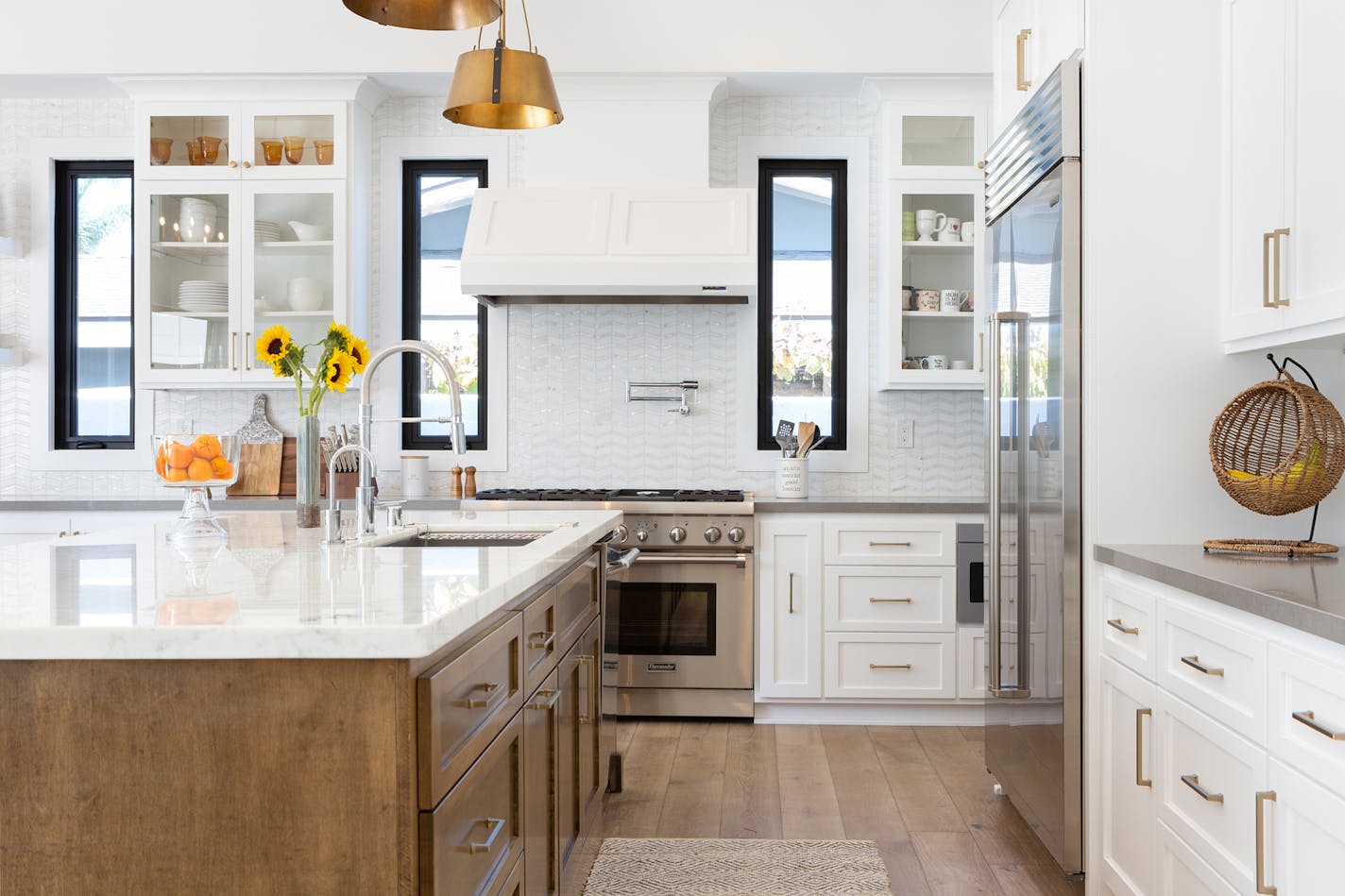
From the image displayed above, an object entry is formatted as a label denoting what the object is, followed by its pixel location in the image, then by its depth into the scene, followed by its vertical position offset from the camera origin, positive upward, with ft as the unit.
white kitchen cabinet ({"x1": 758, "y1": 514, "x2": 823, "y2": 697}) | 13.12 -2.02
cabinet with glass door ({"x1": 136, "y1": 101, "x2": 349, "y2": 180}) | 13.83 +3.92
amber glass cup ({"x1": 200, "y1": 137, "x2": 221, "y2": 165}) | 13.88 +3.80
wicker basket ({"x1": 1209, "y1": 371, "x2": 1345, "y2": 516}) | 7.13 -0.04
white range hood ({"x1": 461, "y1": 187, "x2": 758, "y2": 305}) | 13.06 +2.46
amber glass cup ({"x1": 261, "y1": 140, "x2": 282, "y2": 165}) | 13.87 +3.77
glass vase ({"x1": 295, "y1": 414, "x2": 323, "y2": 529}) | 7.45 -0.29
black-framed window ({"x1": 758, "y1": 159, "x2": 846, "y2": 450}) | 14.96 +2.00
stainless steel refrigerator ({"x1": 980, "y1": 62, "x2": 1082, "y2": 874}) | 8.23 -0.22
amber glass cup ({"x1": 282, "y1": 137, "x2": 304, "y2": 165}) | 13.88 +3.80
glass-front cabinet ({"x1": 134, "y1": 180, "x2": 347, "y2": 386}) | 13.82 +2.21
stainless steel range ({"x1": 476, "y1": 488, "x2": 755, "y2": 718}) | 13.01 -2.09
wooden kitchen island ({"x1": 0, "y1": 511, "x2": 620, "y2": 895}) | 3.76 -1.16
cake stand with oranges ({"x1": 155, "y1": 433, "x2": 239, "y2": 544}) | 6.72 -0.20
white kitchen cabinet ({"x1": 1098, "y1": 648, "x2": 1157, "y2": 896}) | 7.14 -2.43
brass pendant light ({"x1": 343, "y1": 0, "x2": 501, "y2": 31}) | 6.38 +2.60
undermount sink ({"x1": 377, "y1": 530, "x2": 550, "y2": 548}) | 8.16 -0.78
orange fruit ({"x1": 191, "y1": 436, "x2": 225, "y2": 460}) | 6.73 -0.07
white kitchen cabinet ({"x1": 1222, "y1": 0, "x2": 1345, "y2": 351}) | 6.86 +1.87
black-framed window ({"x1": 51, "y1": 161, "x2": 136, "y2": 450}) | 15.14 +1.85
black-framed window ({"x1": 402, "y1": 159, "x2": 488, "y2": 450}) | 15.10 +2.24
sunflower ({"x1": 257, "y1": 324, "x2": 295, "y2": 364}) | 7.20 +0.64
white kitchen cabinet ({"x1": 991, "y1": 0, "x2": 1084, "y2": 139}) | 8.50 +3.52
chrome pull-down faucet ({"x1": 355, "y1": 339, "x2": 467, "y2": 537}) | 7.16 +0.14
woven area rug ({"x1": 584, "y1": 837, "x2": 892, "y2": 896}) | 8.39 -3.58
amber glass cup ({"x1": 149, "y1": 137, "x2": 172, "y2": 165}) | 13.87 +3.79
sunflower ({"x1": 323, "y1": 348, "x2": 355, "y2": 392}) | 7.33 +0.47
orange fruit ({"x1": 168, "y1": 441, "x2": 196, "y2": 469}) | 6.70 -0.12
